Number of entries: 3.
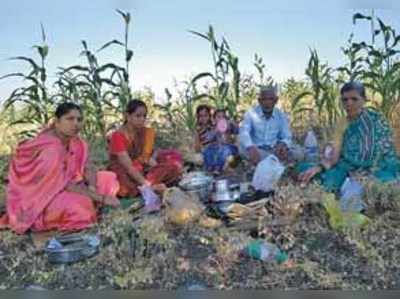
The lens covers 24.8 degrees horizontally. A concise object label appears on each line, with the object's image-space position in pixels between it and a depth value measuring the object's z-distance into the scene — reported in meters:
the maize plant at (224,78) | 7.20
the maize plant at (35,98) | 7.01
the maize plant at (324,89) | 7.24
